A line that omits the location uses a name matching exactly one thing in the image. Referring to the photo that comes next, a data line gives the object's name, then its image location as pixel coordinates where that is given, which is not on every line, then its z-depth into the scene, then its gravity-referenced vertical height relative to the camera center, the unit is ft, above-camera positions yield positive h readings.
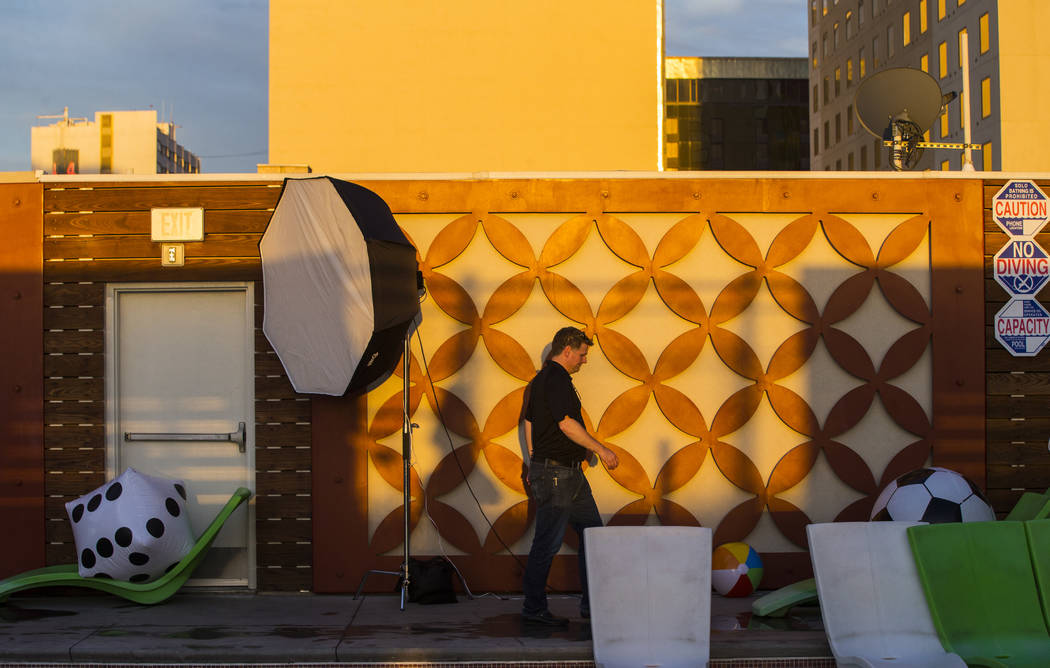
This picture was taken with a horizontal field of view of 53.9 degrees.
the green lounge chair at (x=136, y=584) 22.84 -5.15
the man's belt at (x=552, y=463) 21.42 -2.38
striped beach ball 23.94 -5.19
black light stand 23.17 -2.52
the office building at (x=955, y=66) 130.72 +40.49
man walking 21.26 -2.37
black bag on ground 23.57 -5.37
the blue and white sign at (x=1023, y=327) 25.23 +0.48
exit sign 25.11 +3.02
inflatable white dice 22.88 -4.02
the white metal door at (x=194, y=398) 25.31 -1.18
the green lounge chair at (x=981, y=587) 19.38 -4.61
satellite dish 26.91 +6.48
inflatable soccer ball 22.20 -3.34
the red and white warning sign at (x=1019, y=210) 25.34 +3.35
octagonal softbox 22.33 +1.41
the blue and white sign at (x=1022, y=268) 25.32 +1.93
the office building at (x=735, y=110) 237.86 +54.72
